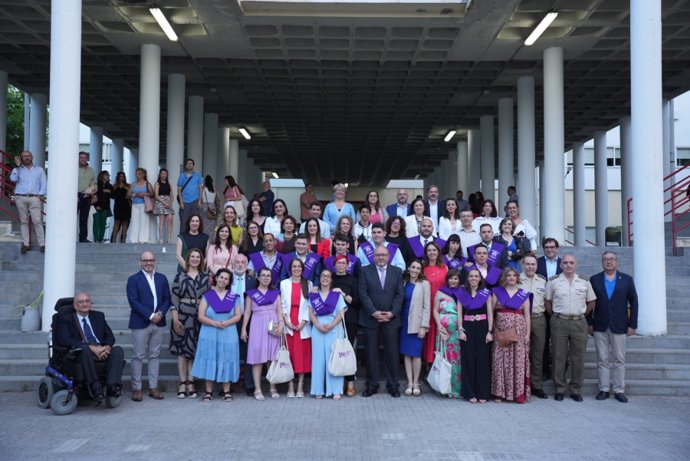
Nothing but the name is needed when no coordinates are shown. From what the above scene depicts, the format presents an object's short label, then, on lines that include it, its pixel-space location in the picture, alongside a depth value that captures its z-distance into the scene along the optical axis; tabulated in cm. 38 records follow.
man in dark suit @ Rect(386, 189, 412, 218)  1124
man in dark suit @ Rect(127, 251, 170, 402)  885
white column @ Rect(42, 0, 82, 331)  1045
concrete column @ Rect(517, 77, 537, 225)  1991
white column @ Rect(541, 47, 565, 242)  1734
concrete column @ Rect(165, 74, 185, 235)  1945
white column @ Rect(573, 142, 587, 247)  3027
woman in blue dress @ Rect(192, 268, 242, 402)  888
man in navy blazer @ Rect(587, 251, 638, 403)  902
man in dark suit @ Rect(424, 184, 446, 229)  1171
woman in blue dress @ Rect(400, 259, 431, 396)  921
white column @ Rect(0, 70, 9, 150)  2061
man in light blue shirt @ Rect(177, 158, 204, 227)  1555
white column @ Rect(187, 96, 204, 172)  2302
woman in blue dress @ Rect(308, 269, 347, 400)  908
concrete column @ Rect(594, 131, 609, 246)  2859
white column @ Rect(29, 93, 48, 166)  2296
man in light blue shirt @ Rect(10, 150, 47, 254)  1262
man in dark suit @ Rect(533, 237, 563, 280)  968
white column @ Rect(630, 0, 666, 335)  1055
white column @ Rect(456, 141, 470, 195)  3087
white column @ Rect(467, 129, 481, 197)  2856
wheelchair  798
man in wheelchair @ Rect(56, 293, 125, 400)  810
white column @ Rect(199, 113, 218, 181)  2636
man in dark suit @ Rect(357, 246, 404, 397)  920
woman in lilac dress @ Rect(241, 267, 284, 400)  903
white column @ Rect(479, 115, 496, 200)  2625
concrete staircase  944
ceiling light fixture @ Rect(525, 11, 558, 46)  1515
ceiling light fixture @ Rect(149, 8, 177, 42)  1502
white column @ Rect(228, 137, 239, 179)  3092
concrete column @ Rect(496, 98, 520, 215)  2344
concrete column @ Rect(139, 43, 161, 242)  1697
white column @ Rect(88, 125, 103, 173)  2840
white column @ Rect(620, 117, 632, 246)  2506
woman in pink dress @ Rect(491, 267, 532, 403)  880
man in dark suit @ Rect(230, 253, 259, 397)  927
